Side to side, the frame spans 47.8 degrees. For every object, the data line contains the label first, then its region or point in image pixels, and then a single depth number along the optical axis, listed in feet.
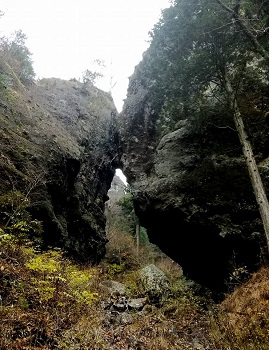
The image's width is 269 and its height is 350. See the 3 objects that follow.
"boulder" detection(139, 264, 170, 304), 46.68
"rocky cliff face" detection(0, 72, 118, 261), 43.75
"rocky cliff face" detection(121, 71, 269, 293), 40.27
